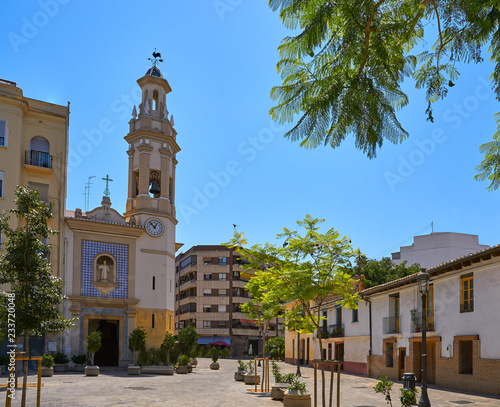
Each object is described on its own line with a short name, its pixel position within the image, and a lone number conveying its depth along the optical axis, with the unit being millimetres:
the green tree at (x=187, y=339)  34750
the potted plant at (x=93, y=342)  31266
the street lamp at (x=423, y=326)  13787
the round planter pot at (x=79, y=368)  32719
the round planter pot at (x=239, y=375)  26531
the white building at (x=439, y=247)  57500
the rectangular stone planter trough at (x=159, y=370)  31938
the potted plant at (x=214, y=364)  39375
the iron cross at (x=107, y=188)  39775
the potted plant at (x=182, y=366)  33219
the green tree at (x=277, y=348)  61569
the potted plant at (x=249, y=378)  23997
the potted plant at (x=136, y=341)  35569
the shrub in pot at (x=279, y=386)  18000
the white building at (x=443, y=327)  21312
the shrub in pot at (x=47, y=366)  27375
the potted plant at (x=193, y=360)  37019
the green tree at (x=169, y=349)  34312
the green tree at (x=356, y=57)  4648
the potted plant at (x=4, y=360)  28745
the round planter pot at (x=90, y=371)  29281
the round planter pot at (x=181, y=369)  33219
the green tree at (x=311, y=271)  14547
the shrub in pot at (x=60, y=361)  31842
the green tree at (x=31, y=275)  11594
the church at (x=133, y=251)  36000
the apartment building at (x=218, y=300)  78438
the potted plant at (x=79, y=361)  32803
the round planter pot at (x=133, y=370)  30672
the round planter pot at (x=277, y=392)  17997
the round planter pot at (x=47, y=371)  27433
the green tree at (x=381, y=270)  50094
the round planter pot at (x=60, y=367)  31669
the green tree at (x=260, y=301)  19031
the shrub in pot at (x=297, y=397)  15055
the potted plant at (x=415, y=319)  27016
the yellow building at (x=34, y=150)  32500
